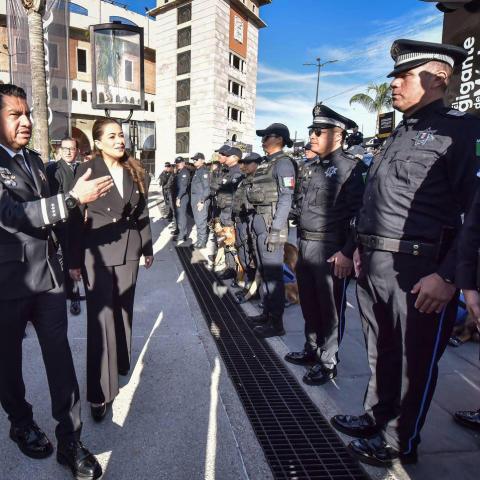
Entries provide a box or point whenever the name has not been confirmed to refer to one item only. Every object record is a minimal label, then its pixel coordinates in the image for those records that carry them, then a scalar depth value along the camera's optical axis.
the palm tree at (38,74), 5.84
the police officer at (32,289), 1.73
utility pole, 26.36
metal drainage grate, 2.04
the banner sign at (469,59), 4.04
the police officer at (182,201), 8.84
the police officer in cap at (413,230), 1.84
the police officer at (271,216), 3.69
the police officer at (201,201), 8.05
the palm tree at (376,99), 27.56
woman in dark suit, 2.39
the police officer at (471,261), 1.46
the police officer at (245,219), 4.36
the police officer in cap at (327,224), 2.94
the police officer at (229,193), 6.11
